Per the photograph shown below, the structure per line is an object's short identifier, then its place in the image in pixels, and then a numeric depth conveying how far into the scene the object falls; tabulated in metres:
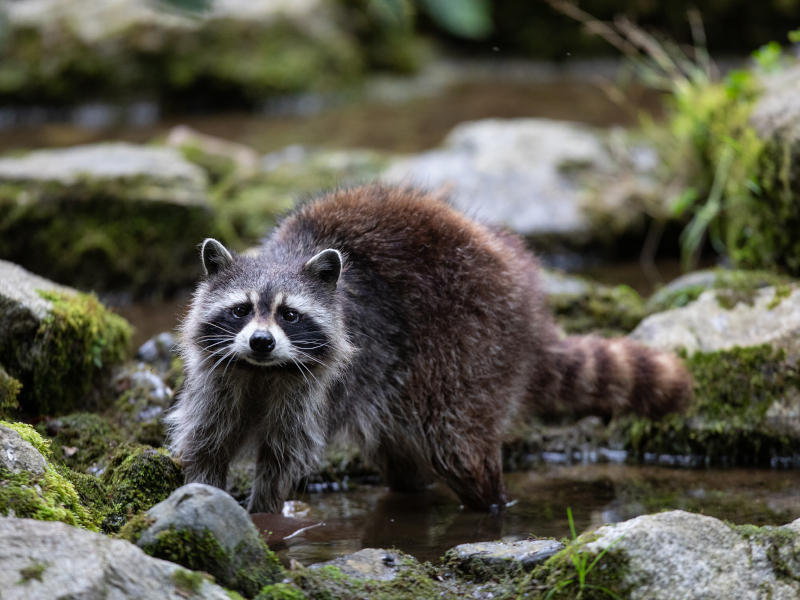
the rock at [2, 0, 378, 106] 25.00
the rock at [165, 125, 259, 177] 17.16
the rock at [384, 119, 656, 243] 15.98
